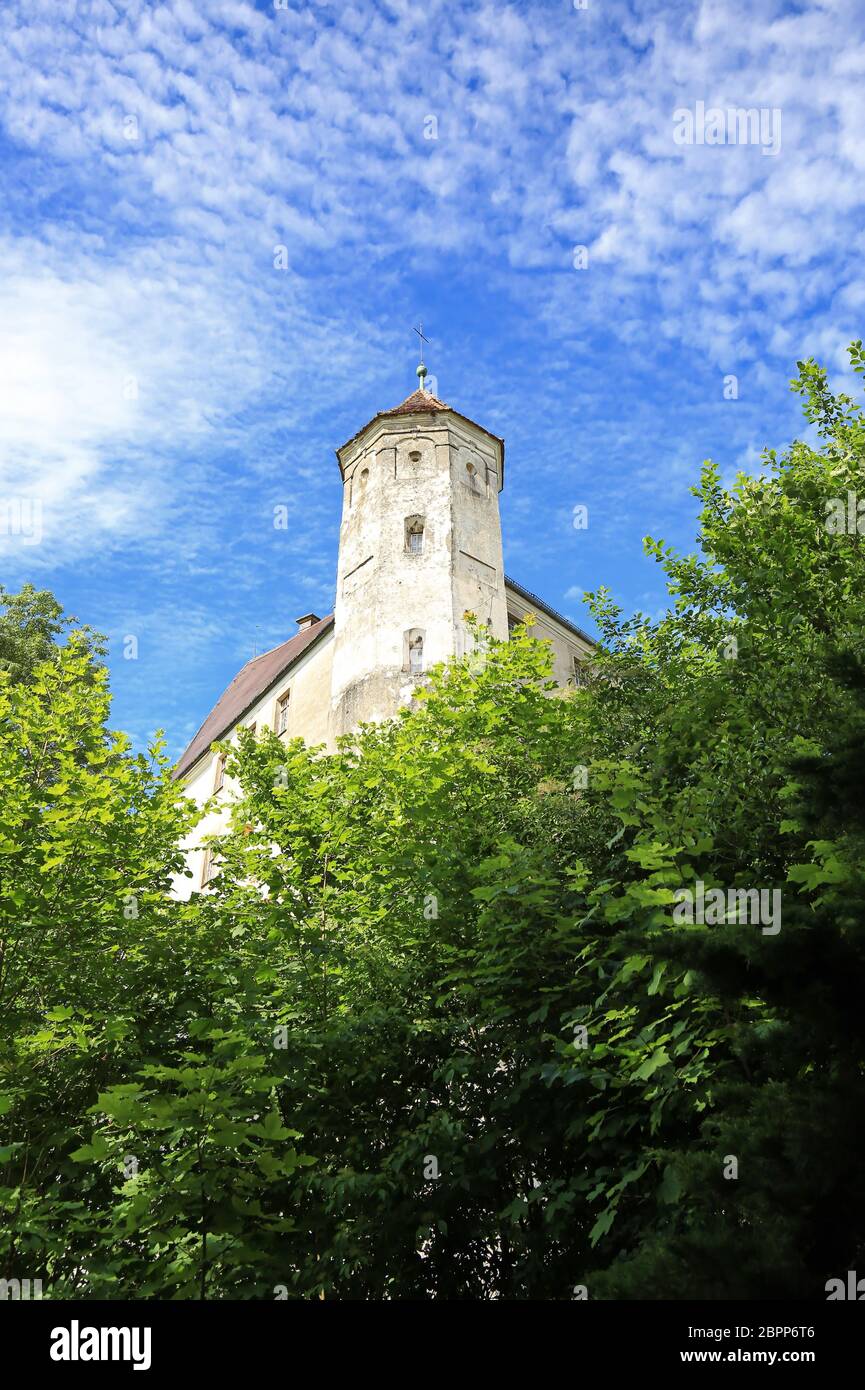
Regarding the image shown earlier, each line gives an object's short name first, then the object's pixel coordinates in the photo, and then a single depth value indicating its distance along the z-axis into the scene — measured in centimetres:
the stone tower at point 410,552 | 2464
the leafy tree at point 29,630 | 2588
